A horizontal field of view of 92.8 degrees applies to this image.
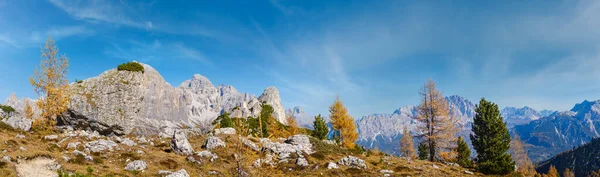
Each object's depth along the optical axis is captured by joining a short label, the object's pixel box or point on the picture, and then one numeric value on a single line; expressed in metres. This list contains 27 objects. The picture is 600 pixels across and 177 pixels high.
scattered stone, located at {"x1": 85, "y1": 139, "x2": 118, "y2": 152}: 23.72
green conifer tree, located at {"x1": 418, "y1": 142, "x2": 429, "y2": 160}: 64.62
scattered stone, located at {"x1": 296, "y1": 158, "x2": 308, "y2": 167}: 27.69
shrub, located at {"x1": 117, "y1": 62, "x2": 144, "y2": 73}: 41.62
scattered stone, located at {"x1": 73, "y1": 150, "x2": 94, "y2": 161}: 20.08
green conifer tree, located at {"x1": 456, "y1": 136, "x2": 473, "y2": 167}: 43.27
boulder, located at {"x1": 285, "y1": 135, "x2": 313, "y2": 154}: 36.66
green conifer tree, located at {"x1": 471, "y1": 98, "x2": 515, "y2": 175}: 30.16
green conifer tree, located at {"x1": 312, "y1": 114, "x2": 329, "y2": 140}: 56.62
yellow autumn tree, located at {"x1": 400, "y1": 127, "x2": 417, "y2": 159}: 75.44
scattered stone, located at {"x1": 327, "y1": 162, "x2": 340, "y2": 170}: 26.44
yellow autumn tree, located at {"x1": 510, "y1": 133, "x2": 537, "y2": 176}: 67.86
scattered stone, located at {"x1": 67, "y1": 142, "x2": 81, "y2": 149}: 23.15
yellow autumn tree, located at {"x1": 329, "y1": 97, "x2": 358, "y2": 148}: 48.91
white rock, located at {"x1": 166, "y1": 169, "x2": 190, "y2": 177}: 17.91
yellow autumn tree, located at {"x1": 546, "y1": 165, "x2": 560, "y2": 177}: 73.53
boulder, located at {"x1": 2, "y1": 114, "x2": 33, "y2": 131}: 28.62
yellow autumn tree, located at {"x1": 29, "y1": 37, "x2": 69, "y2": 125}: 31.77
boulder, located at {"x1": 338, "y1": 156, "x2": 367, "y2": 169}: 27.67
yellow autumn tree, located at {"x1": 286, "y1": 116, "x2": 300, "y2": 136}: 60.25
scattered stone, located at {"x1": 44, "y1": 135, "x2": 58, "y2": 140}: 26.69
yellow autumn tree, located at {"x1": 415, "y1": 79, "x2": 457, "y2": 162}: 36.84
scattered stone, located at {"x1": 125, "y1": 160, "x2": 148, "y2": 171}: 19.54
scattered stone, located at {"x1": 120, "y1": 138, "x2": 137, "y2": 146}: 28.94
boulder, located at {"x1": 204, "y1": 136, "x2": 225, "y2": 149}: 31.41
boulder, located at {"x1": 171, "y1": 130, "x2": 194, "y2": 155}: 27.76
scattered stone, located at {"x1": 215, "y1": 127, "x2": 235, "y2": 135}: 42.79
